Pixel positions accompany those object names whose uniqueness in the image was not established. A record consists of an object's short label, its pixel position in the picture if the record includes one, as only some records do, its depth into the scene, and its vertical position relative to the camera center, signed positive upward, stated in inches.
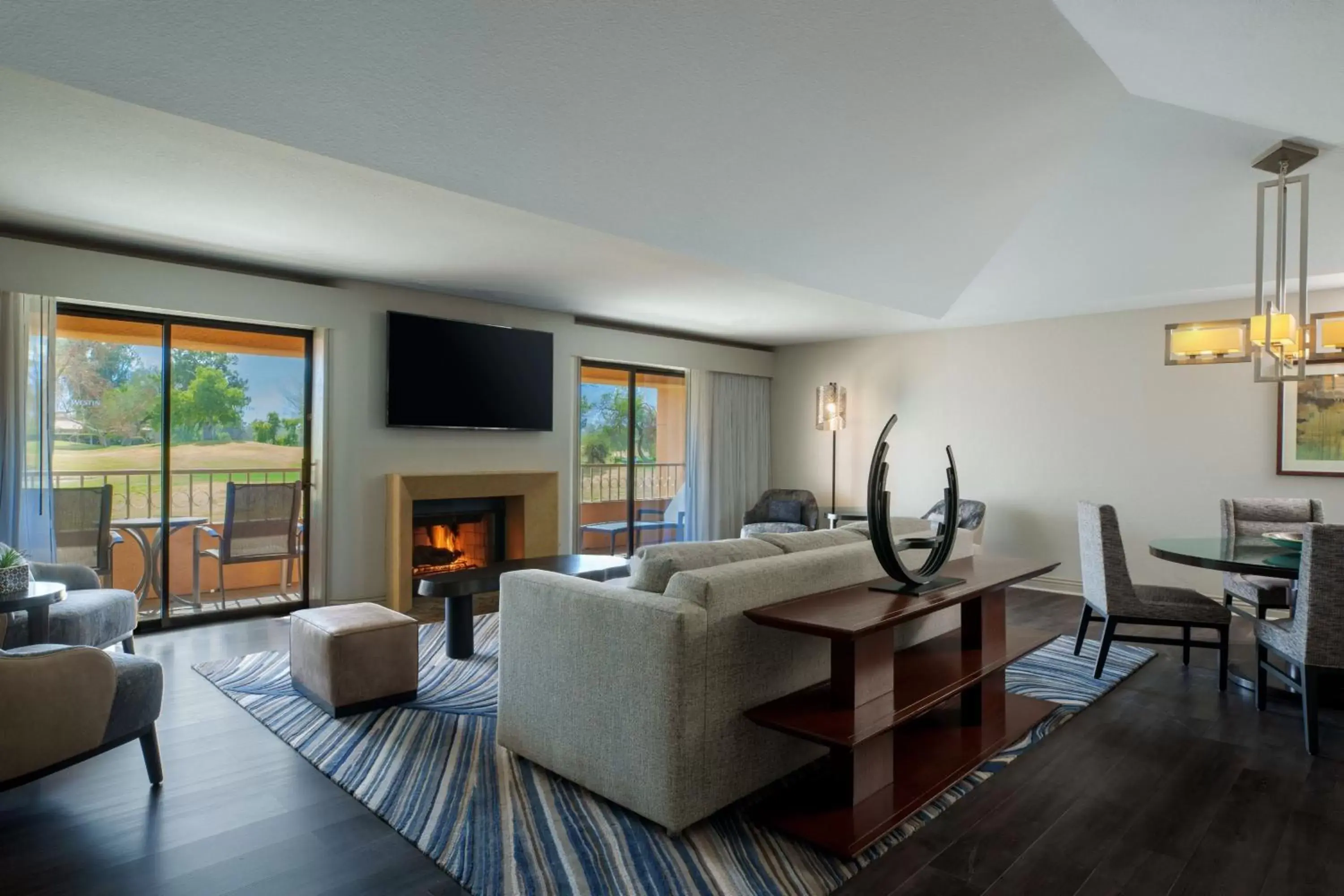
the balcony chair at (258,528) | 196.9 -25.7
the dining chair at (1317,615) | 117.5 -26.7
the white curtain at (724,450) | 311.1 -4.4
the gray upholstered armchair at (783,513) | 297.4 -29.9
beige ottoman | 128.4 -39.9
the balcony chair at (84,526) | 172.1 -22.4
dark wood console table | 88.2 -34.5
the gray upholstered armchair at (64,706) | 85.0 -33.8
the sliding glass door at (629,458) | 279.6 -7.5
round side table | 115.0 -27.1
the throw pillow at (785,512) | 304.3 -29.3
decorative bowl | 140.9 -17.9
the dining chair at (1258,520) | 174.9 -17.7
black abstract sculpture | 101.7 -14.4
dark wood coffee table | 154.9 -31.4
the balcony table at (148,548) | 185.8 -29.3
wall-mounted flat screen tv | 217.3 +19.2
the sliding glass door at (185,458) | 176.4 -6.6
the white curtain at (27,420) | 158.7 +2.2
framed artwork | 205.0 +6.4
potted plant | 117.0 -22.6
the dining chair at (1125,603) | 146.5 -31.6
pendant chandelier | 131.6 +21.5
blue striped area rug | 82.0 -48.6
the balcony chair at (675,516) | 307.0 -31.9
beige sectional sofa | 89.4 -30.5
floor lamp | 303.4 +13.9
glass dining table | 128.8 -20.5
